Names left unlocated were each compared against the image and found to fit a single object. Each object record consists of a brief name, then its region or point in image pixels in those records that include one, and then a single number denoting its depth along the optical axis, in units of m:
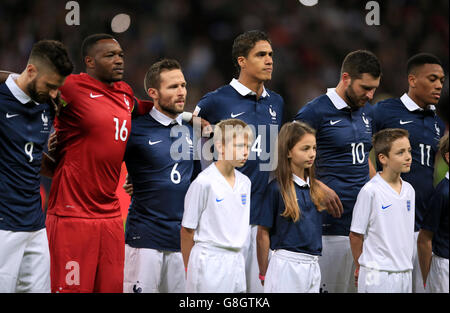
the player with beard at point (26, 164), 8.00
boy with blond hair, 8.39
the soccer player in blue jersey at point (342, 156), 10.33
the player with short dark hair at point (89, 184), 8.76
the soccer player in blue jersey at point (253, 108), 9.84
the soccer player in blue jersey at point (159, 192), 9.27
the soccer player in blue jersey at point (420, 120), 10.84
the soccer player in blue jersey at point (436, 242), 10.21
